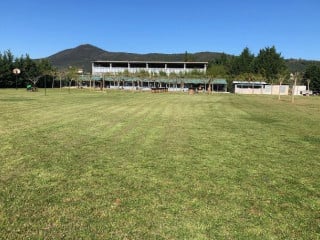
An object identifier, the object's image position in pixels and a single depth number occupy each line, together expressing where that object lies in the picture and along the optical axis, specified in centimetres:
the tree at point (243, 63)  9860
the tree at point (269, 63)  9742
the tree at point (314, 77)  9199
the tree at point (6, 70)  6125
